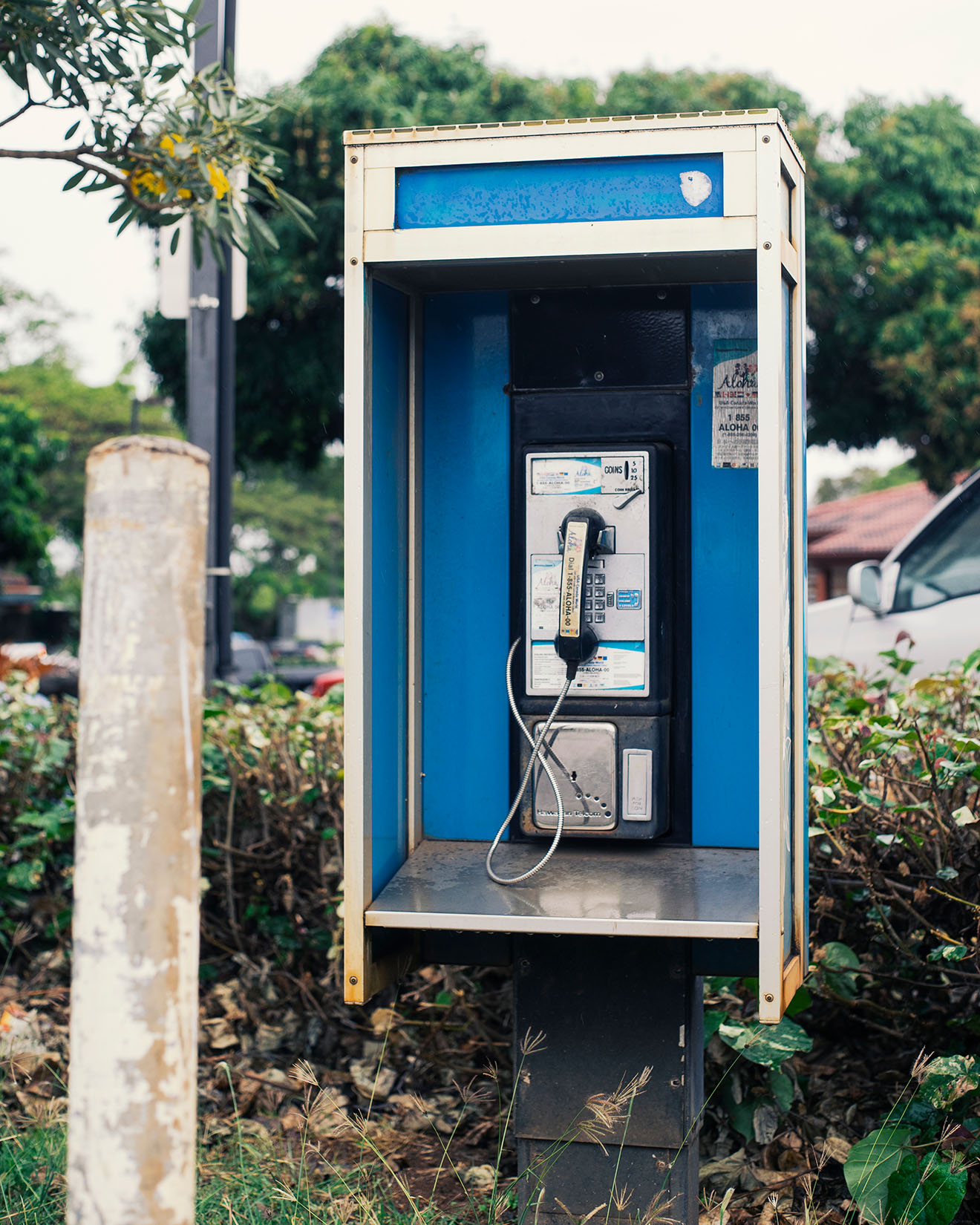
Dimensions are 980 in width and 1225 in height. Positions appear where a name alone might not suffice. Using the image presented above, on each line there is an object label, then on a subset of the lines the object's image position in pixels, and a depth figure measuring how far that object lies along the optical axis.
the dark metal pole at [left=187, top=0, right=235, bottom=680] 4.37
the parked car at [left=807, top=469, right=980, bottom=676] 4.91
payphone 2.32
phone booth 2.02
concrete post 1.10
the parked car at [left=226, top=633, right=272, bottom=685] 12.08
